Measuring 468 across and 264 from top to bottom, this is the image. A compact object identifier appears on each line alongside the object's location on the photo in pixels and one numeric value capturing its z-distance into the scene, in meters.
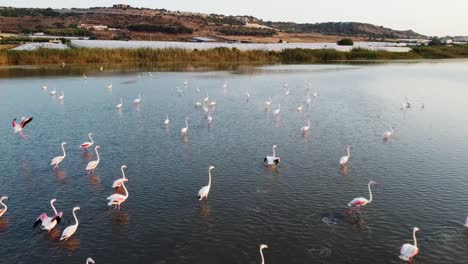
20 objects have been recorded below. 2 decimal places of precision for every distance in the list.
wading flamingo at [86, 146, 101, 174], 20.31
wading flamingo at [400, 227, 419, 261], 12.99
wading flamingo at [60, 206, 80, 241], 14.23
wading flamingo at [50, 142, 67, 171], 20.78
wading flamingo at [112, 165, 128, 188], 18.12
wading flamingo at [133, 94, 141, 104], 37.67
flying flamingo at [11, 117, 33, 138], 22.41
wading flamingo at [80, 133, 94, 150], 23.56
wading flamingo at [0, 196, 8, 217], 15.89
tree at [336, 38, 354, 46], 120.56
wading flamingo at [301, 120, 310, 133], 27.68
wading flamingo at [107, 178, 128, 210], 16.33
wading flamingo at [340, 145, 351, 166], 21.16
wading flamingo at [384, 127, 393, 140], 26.71
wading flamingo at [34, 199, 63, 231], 14.66
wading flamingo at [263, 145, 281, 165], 21.05
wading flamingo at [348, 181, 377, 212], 16.02
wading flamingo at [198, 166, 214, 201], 16.98
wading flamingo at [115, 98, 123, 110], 35.44
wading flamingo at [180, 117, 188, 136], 27.17
